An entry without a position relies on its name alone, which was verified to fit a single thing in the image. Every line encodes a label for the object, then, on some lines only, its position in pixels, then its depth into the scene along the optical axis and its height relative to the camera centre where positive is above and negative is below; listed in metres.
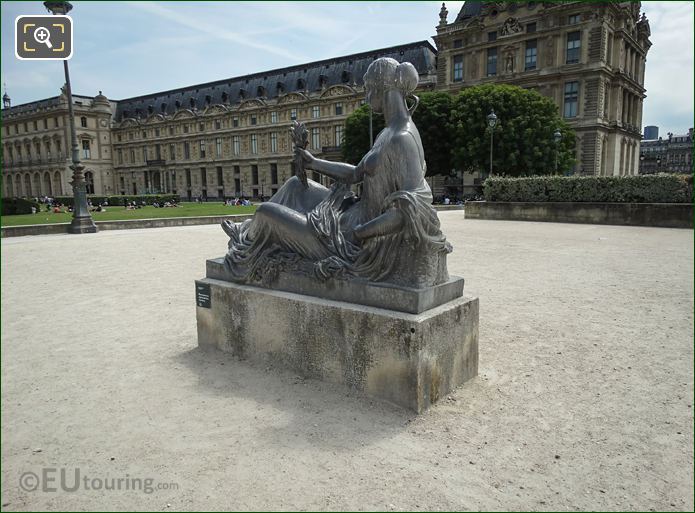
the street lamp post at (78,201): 17.52 -0.01
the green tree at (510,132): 34.75 +4.71
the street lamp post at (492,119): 25.27 +4.12
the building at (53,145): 81.00 +10.14
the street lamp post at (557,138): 29.16 +3.60
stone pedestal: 3.22 -1.10
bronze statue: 3.39 -0.18
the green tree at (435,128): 39.00 +5.72
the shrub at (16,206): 26.83 -0.25
